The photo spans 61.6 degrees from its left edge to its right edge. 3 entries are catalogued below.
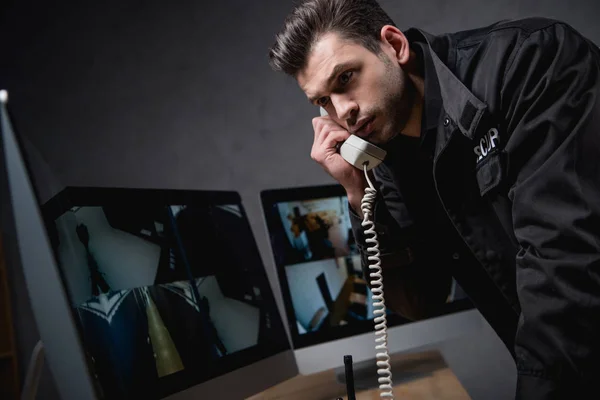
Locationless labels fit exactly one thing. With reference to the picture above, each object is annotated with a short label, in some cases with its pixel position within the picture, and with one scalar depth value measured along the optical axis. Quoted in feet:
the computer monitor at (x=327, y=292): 4.78
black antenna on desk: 3.45
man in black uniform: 2.76
